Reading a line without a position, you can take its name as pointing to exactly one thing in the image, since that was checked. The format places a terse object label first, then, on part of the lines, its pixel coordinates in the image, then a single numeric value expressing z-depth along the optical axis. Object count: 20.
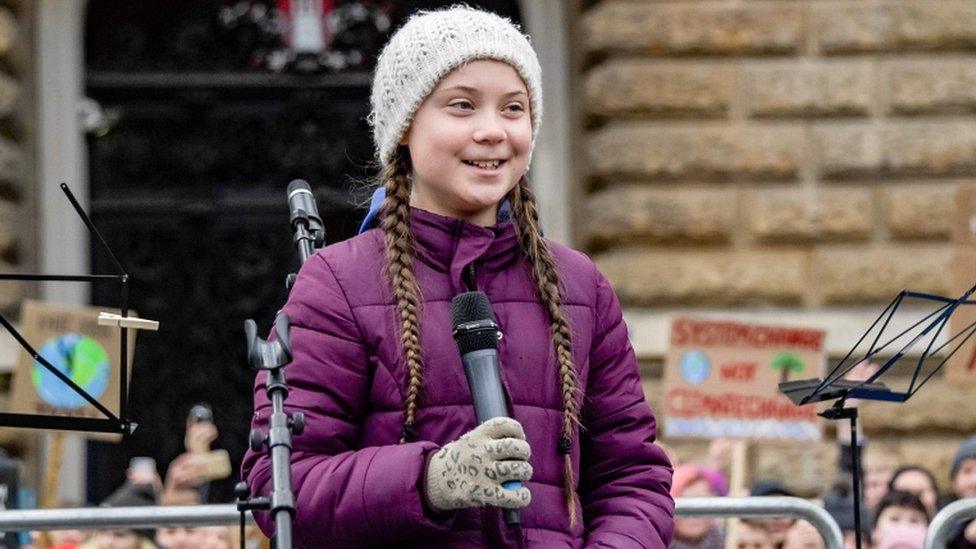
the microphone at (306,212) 7.17
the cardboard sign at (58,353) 12.60
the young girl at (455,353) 6.14
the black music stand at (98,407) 8.02
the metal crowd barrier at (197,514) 9.37
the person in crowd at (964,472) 13.49
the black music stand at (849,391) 7.71
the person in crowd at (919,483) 13.51
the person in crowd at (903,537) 12.52
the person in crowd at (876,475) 14.66
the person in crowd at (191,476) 14.22
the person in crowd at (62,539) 12.73
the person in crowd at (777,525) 12.50
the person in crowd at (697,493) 12.90
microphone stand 5.96
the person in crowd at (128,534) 13.06
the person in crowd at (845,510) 13.10
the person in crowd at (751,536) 12.64
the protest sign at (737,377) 14.78
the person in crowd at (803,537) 10.98
